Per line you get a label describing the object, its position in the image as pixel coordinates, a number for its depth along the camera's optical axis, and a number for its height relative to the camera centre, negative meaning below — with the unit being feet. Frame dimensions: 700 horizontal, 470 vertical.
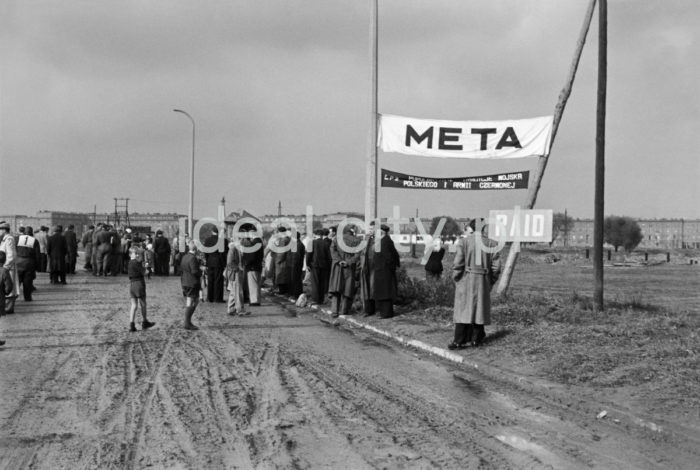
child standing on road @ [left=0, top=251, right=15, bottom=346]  35.58 -3.16
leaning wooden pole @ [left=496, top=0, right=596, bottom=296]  44.24 +5.21
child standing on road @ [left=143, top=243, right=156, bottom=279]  83.97 -3.48
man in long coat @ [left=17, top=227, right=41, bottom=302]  50.72 -2.47
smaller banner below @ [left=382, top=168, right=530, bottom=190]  45.60 +4.00
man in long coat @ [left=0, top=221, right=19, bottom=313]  42.16 -1.80
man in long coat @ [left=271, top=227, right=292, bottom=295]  57.20 -2.02
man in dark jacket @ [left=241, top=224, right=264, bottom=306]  50.44 -2.18
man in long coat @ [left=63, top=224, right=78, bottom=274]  77.73 -1.97
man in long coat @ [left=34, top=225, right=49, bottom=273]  81.66 -2.07
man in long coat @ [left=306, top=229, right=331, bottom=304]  51.75 -2.33
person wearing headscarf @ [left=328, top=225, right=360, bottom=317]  45.14 -2.42
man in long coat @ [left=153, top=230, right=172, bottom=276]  87.76 -2.59
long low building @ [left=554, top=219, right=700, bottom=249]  605.73 +9.90
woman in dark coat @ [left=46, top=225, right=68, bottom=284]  70.33 -2.60
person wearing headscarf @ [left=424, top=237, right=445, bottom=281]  60.54 -1.95
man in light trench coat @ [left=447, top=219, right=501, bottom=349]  31.24 -1.94
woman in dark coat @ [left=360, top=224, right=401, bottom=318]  42.39 -2.23
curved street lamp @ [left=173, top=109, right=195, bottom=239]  121.49 +7.09
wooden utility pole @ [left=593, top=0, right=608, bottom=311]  39.70 +5.27
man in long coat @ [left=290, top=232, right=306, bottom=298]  57.41 -2.97
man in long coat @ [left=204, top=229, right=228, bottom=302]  54.95 -3.42
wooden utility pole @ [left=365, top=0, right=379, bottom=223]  49.32 +4.92
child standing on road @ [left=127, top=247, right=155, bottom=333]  38.50 -3.25
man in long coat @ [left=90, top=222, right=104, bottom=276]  82.90 -2.81
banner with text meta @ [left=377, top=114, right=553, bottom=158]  45.19 +6.92
